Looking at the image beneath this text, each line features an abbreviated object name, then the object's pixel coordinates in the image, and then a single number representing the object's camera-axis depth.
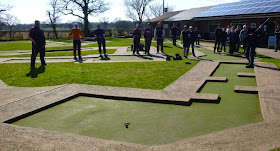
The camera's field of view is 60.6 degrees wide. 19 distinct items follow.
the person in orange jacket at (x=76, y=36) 12.14
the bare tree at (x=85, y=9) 43.34
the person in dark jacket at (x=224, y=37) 14.77
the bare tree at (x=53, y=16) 48.55
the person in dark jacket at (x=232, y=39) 13.95
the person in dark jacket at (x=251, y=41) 9.20
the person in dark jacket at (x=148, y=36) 13.65
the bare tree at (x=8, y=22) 50.73
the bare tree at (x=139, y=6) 69.44
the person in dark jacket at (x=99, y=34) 13.20
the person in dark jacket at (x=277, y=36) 15.55
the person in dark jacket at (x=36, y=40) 9.57
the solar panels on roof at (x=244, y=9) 20.36
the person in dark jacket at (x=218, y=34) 14.56
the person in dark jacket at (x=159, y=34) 14.27
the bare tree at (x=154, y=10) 87.00
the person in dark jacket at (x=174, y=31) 19.95
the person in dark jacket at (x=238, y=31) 14.21
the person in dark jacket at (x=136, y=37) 13.52
